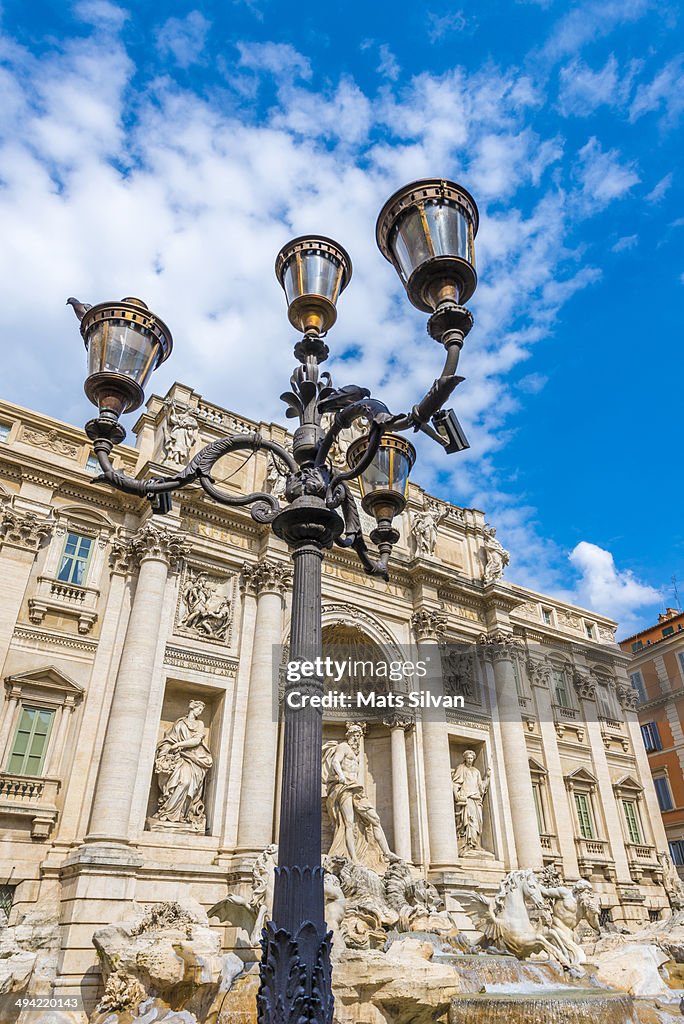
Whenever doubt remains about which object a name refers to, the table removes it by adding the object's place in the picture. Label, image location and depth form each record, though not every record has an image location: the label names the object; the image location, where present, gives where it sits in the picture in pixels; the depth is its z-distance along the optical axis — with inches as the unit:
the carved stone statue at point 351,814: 636.1
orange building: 1096.2
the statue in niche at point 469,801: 744.3
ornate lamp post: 162.4
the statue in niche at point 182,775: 570.9
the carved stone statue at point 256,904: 480.4
